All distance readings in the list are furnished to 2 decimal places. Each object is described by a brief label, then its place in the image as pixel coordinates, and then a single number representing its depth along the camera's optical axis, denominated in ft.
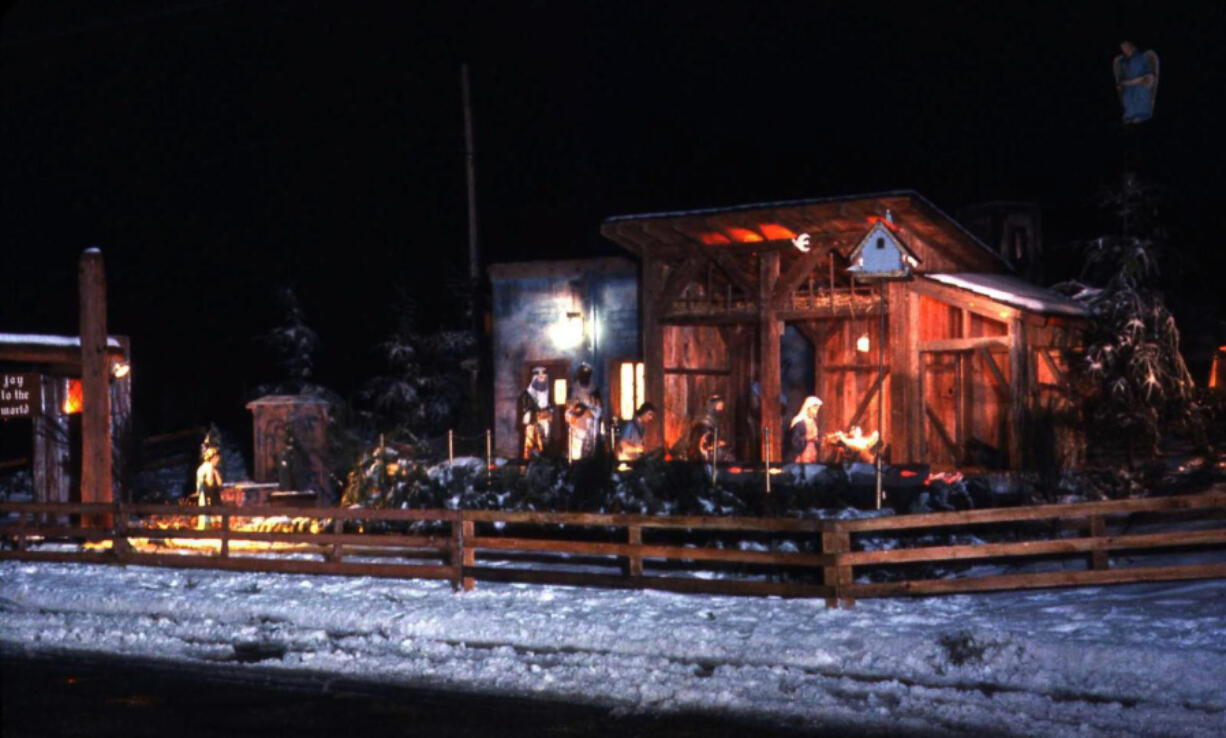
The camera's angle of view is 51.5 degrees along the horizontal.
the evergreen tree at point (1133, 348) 64.80
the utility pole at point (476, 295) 103.19
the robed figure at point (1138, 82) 51.29
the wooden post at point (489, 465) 62.80
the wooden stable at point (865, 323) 66.85
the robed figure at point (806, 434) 64.69
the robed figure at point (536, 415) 75.36
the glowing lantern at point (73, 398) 69.97
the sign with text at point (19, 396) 63.26
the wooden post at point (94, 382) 63.31
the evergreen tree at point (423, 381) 113.70
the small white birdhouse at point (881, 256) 52.90
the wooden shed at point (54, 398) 64.49
